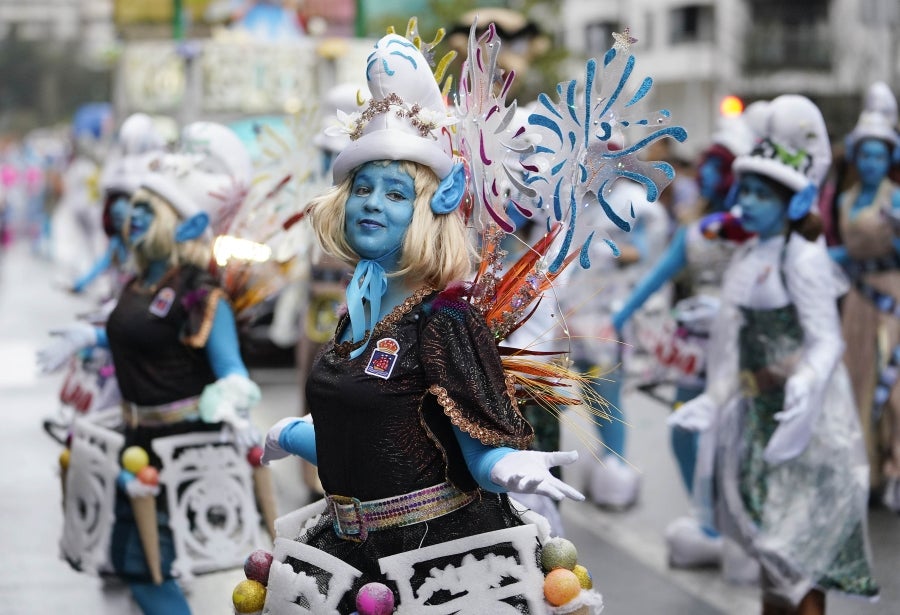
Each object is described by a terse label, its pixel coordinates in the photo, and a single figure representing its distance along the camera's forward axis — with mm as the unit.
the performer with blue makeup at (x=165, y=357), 10820
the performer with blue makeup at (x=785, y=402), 11558
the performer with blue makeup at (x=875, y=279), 16186
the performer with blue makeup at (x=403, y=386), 7169
